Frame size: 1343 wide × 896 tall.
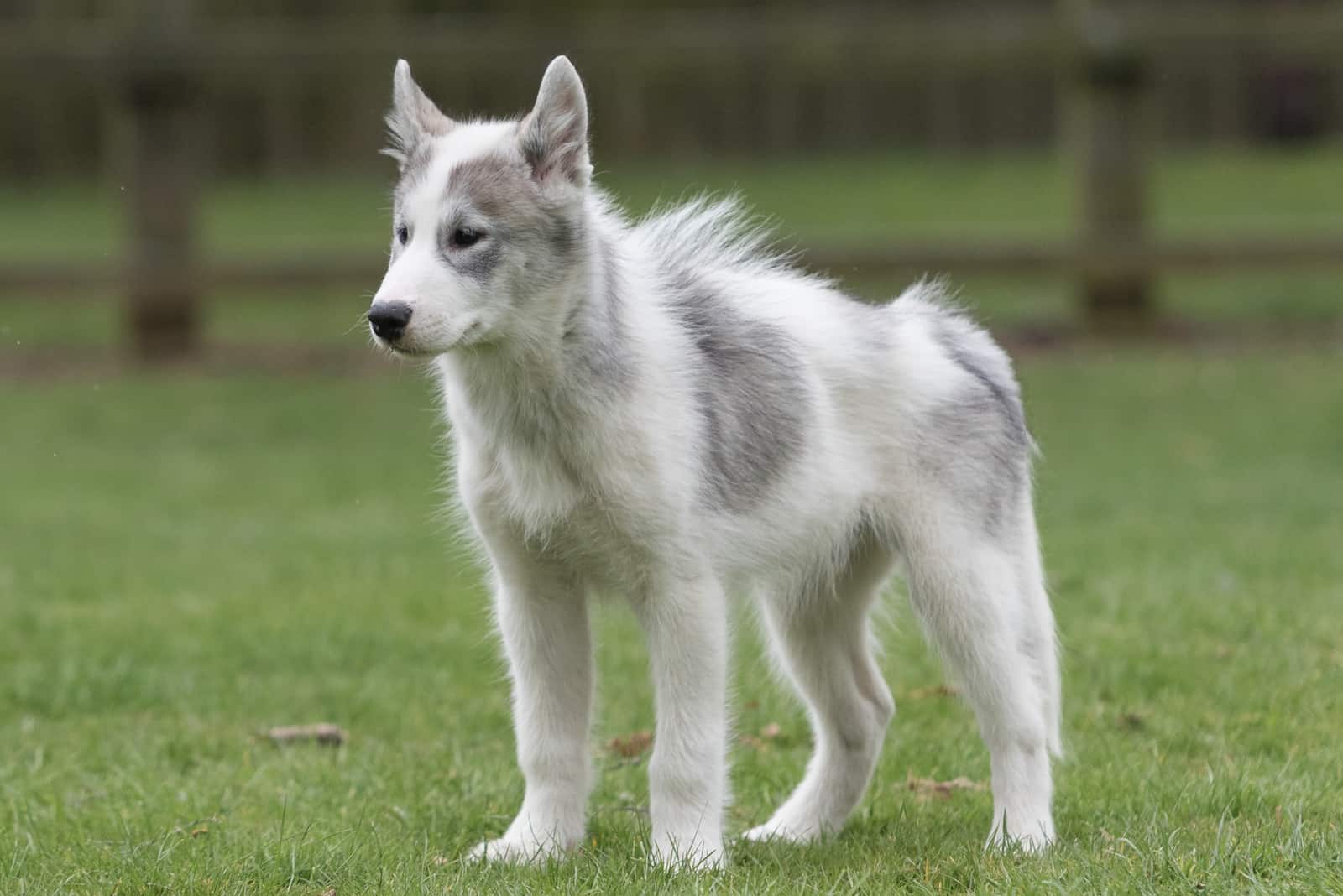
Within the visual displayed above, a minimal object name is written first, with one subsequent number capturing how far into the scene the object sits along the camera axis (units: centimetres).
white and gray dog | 852
